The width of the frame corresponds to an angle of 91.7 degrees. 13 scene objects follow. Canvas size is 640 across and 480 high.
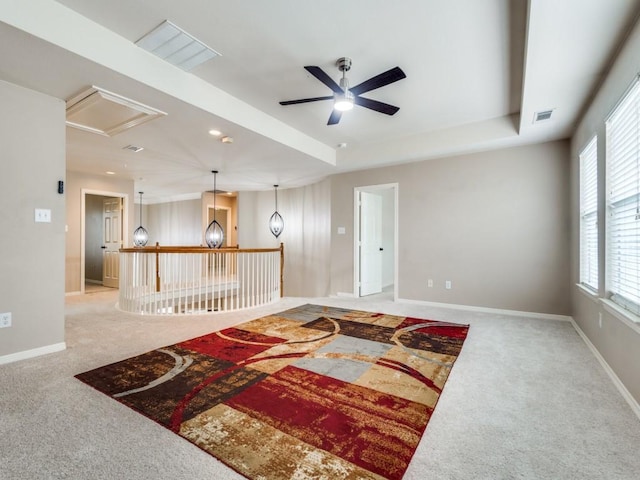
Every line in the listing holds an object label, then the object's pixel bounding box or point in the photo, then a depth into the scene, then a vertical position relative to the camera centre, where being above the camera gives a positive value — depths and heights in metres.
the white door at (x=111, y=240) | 7.48 -0.07
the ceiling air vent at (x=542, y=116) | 3.50 +1.43
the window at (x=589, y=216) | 3.24 +0.26
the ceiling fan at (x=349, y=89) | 2.59 +1.35
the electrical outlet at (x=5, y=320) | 2.74 -0.74
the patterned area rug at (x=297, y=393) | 1.59 -1.11
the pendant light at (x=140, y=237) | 9.23 +0.01
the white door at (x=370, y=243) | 6.19 -0.10
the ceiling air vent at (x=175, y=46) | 2.56 +1.68
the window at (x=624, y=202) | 2.20 +0.30
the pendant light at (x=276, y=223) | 8.86 +0.42
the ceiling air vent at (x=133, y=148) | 4.80 +1.41
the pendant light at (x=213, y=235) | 6.89 +0.06
